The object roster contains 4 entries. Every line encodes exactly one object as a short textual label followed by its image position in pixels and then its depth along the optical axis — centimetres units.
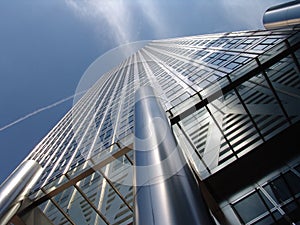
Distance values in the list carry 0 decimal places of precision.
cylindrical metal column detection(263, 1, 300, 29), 1667
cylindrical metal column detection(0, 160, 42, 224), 1030
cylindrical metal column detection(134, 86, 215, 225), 471
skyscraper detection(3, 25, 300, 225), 921
